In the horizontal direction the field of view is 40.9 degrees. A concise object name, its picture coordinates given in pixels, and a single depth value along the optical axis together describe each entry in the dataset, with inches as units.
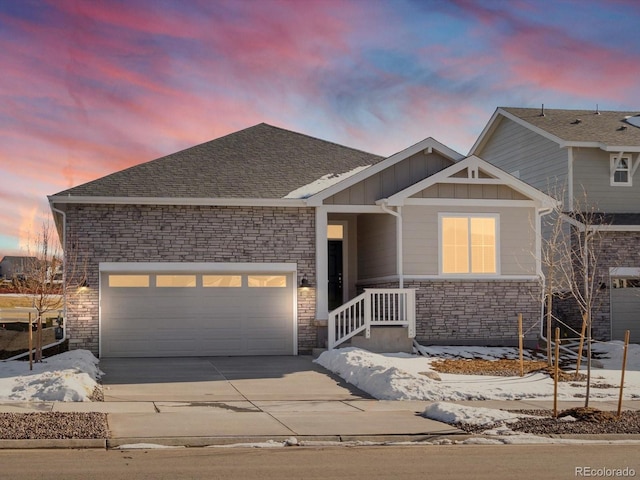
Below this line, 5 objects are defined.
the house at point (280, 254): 863.7
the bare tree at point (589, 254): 983.9
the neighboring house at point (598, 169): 1013.8
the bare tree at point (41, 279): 762.2
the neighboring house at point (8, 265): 2638.3
